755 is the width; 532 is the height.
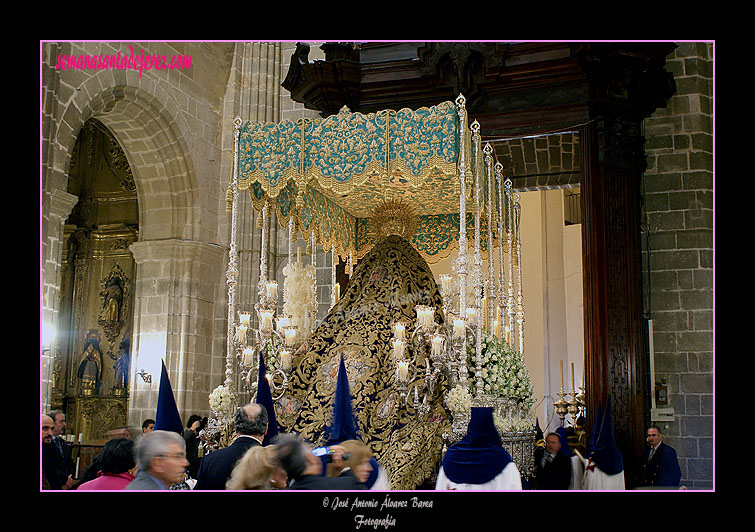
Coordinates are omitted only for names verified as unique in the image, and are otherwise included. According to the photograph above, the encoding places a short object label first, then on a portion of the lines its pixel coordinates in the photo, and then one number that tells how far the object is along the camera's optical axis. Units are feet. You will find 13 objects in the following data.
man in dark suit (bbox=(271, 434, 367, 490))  12.30
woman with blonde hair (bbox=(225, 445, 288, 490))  12.49
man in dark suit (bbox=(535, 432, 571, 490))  24.82
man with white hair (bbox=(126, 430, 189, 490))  12.89
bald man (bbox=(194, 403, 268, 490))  15.03
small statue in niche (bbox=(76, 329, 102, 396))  50.93
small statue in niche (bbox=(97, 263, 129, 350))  51.78
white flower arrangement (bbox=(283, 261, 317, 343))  29.40
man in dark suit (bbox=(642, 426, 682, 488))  24.93
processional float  25.57
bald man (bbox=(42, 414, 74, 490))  23.38
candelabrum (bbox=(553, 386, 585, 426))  34.60
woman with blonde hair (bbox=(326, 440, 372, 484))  14.56
